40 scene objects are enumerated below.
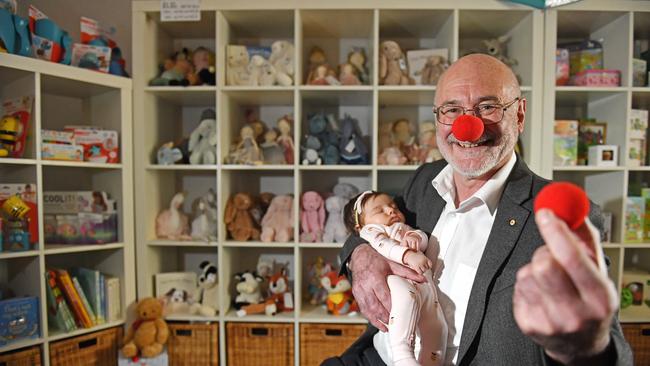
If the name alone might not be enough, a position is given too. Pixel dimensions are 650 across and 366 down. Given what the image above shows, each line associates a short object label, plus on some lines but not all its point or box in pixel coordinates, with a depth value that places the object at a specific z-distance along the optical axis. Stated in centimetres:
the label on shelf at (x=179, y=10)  173
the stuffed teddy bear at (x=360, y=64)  198
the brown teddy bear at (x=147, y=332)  172
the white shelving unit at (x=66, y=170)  154
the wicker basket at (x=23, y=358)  148
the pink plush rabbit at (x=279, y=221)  189
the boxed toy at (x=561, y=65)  181
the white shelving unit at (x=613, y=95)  169
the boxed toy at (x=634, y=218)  175
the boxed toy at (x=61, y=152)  161
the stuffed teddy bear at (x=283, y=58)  188
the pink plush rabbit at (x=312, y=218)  189
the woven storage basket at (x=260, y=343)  183
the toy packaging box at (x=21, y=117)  155
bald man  89
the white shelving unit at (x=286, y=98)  175
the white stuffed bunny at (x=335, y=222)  189
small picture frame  185
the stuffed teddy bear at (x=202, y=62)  189
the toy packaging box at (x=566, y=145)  179
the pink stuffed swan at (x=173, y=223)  191
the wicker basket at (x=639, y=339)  174
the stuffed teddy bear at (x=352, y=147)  187
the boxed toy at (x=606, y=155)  176
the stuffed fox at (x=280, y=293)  193
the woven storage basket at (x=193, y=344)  182
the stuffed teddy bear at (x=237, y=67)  185
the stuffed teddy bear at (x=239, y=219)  188
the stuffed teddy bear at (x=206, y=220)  193
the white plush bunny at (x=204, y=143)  187
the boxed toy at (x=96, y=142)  176
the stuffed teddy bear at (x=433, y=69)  182
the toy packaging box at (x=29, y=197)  151
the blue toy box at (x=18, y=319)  149
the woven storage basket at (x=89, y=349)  162
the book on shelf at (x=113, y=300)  178
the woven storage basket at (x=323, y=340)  181
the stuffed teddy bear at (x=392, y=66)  186
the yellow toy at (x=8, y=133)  150
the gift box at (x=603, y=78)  175
